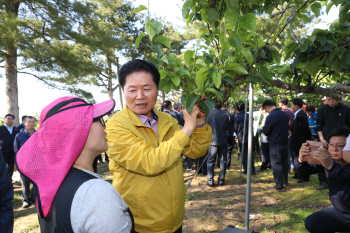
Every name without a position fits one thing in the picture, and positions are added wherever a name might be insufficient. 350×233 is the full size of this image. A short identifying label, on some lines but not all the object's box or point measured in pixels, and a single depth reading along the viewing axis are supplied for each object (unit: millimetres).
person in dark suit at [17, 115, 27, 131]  6379
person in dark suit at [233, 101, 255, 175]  6634
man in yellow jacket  1454
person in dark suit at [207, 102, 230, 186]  5746
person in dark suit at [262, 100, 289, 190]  5262
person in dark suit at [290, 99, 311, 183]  5504
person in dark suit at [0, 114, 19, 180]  5934
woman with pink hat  910
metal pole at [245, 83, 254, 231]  2217
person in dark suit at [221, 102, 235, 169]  6873
